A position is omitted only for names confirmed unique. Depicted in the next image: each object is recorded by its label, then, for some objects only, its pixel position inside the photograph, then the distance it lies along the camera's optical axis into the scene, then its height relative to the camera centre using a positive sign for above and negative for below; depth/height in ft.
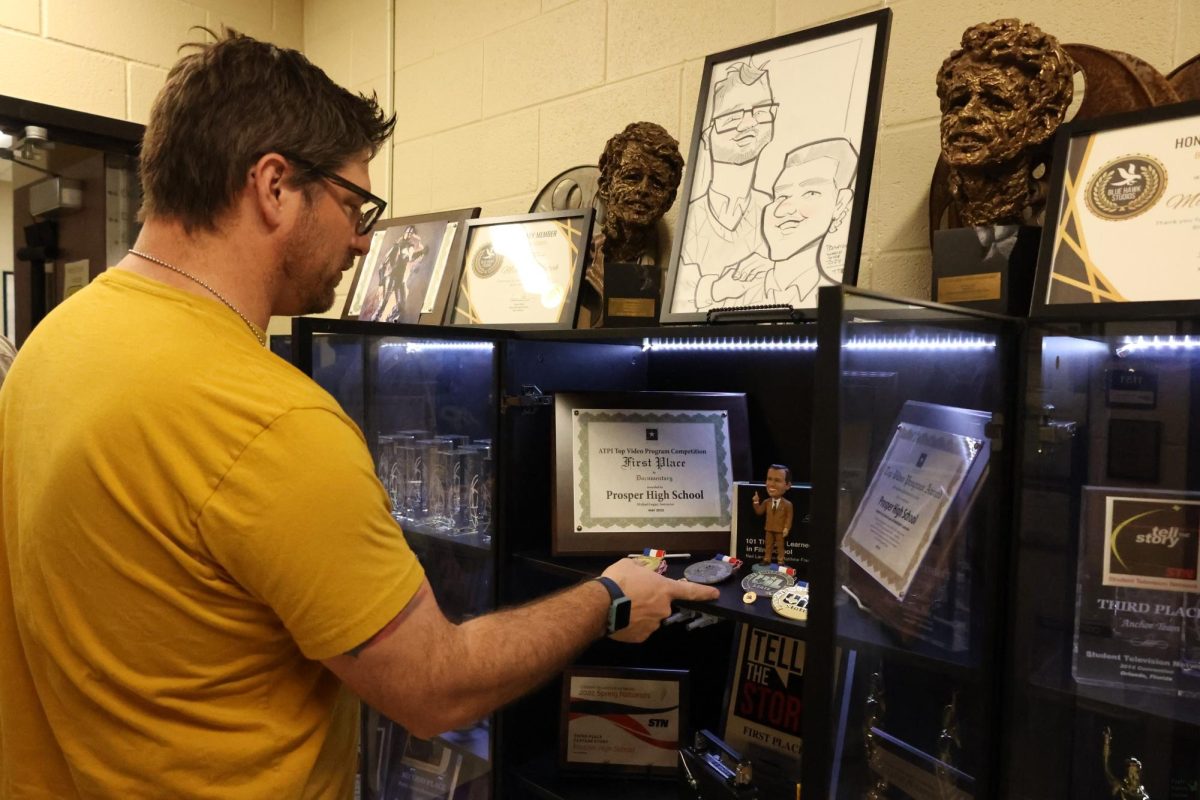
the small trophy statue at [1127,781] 3.54 -1.75
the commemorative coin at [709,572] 4.44 -1.08
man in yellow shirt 2.92 -0.56
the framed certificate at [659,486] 5.09 -0.64
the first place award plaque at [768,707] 4.87 -2.05
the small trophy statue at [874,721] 3.25 -1.38
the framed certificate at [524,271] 5.88 +0.79
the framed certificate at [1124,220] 3.26 +0.69
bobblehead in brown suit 4.57 -0.75
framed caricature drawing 4.32 +1.19
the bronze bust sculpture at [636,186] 5.33 +1.27
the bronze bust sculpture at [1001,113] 3.63 +1.22
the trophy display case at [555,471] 5.15 -0.62
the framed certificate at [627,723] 5.42 -2.33
